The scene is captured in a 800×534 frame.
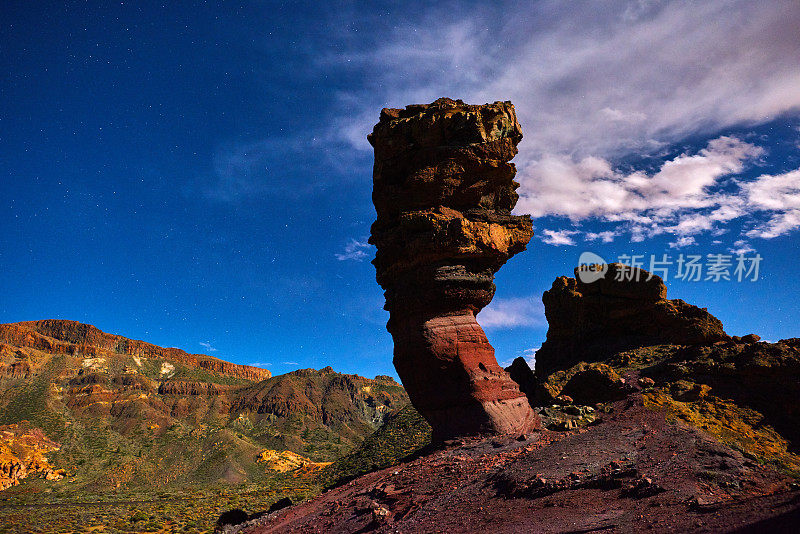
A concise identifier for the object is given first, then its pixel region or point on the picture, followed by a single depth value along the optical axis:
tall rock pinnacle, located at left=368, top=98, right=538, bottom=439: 17.41
